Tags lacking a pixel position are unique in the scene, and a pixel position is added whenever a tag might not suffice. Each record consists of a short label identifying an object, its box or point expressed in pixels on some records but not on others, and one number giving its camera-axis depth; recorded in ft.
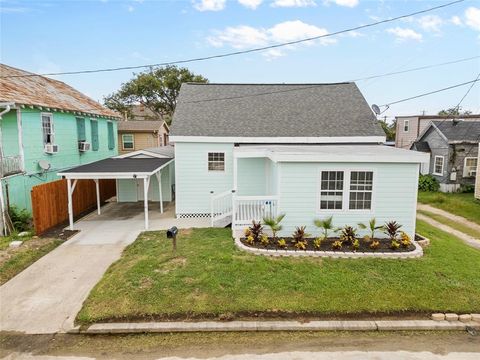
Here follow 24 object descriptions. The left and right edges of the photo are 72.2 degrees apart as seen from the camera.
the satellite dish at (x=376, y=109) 50.72
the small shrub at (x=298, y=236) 31.73
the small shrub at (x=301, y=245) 30.43
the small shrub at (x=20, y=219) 38.88
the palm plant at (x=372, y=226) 31.63
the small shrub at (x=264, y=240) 31.32
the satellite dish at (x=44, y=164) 45.85
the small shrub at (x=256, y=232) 32.45
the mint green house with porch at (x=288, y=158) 32.89
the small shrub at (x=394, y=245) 30.50
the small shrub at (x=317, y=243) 30.80
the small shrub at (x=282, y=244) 30.83
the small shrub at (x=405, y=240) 31.01
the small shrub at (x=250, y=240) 31.82
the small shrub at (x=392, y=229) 31.78
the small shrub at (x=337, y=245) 30.42
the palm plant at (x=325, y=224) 31.83
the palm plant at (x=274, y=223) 31.83
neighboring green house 40.29
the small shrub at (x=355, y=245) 30.35
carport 39.01
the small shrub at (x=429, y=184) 73.67
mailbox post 28.23
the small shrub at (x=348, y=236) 31.40
